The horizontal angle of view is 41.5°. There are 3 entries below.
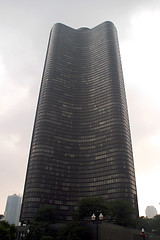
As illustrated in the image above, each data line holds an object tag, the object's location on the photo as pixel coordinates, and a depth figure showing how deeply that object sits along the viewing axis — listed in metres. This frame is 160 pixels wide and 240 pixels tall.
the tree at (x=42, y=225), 79.69
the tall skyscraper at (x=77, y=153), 149.50
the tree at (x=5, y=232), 56.56
